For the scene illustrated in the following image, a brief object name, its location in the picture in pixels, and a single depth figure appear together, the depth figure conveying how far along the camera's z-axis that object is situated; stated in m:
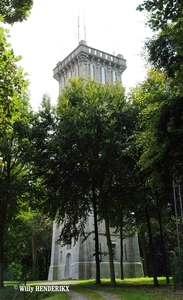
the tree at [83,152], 19.09
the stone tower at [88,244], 34.49
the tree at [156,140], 12.65
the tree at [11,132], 8.04
